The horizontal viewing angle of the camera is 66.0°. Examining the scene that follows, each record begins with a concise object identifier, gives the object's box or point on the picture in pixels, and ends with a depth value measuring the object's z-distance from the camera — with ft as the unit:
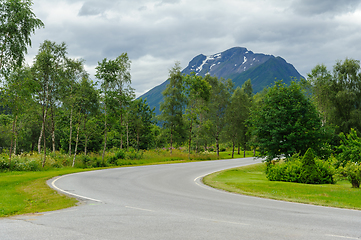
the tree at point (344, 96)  123.34
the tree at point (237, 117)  170.19
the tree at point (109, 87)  94.27
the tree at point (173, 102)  147.64
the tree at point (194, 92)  134.62
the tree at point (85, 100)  95.20
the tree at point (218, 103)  175.11
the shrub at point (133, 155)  113.76
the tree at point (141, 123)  161.58
